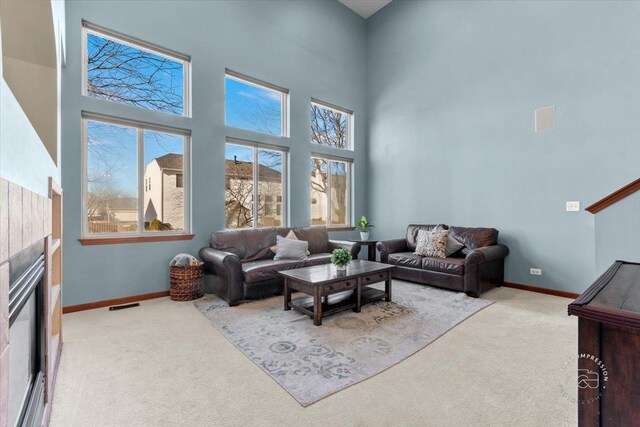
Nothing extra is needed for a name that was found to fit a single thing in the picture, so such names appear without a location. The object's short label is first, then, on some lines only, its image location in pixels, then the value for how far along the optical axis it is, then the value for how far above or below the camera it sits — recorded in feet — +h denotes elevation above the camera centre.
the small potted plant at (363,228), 21.16 -1.01
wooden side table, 20.03 -2.43
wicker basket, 12.93 -2.92
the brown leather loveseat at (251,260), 12.18 -2.15
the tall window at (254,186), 16.35 +1.54
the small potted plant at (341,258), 11.76 -1.71
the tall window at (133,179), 12.51 +1.54
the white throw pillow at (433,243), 15.46 -1.55
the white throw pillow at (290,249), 14.85 -1.74
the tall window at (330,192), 20.48 +1.50
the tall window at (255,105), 16.42 +6.16
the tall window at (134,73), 12.58 +6.23
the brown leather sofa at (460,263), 13.38 -2.37
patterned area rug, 7.06 -3.64
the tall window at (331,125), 20.52 +6.17
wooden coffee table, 10.21 -2.55
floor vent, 12.02 -3.67
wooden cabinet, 2.54 -1.28
